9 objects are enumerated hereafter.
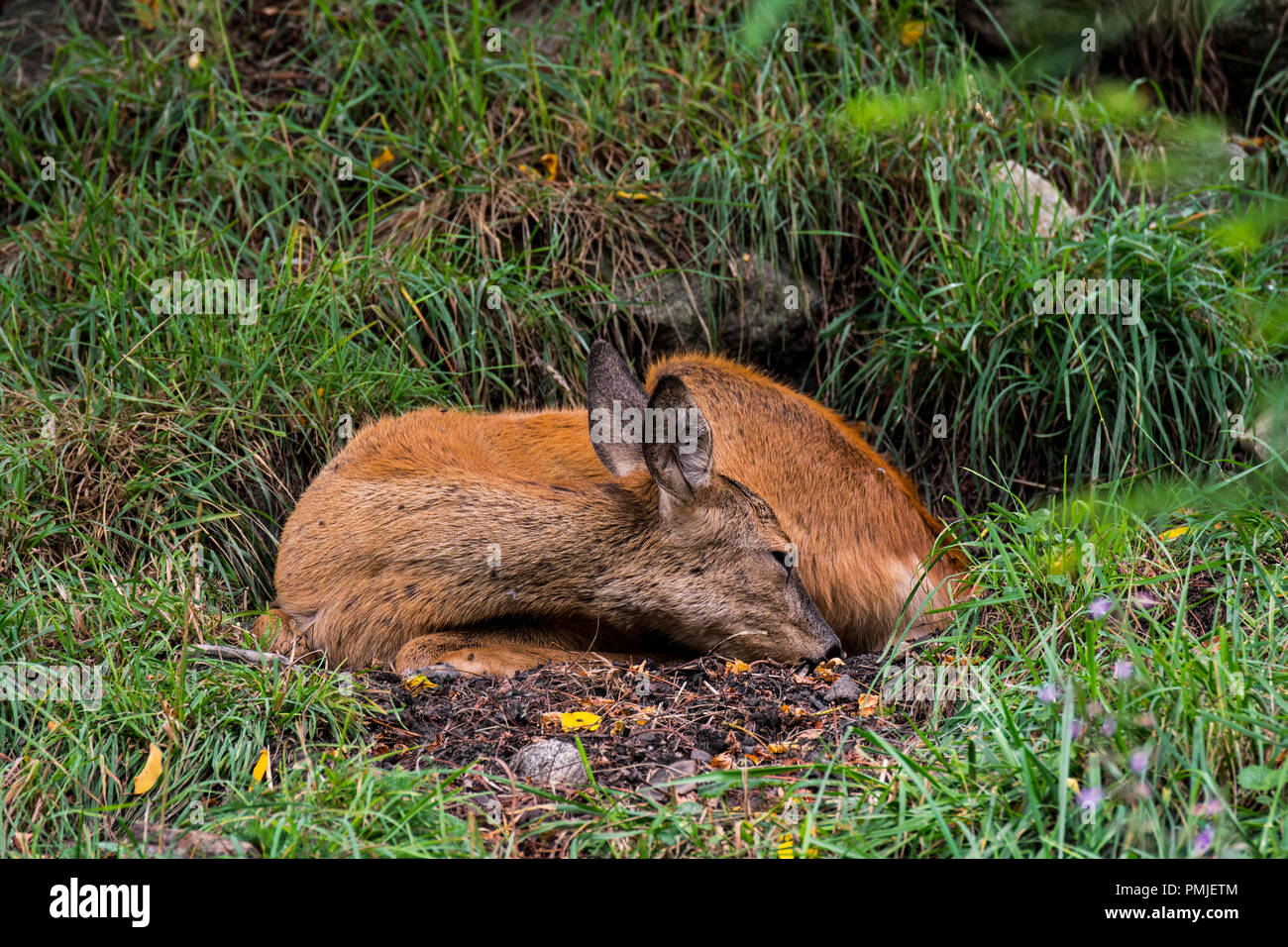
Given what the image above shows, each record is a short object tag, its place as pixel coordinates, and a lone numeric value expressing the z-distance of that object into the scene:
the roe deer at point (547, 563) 4.14
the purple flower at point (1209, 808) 2.43
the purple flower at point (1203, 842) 2.41
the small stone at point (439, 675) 3.86
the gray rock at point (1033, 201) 5.54
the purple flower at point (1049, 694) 2.83
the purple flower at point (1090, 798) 2.46
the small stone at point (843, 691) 3.74
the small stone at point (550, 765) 3.15
